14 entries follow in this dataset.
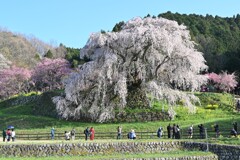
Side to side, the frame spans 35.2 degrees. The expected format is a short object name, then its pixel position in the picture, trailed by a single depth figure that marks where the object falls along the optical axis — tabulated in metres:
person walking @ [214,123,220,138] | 29.30
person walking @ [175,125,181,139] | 30.08
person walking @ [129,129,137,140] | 30.59
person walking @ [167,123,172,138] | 30.58
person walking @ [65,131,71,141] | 30.89
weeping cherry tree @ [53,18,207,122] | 39.06
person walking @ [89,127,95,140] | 30.62
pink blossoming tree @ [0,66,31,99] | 78.88
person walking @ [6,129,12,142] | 30.77
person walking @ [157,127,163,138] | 30.81
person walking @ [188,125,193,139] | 30.31
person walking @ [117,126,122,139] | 31.30
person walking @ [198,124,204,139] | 29.53
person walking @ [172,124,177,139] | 30.25
